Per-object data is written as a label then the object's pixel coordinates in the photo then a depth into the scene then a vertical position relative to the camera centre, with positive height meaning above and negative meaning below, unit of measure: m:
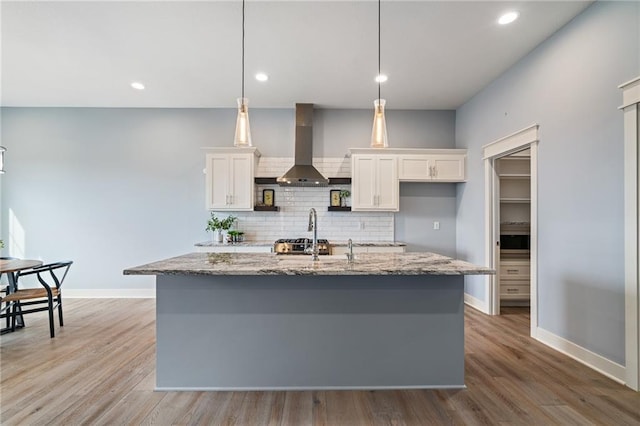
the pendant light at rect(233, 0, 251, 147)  2.25 +0.64
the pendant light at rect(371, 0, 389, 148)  2.26 +0.65
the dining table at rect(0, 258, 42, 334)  2.94 -0.53
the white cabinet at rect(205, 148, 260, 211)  4.46 +0.53
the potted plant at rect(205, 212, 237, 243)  4.61 -0.15
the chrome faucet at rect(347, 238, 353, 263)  2.23 -0.31
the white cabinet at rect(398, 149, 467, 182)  4.59 +0.78
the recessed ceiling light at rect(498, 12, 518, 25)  2.63 +1.75
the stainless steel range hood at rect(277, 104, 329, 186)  4.57 +1.18
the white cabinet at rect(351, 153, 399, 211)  4.54 +0.48
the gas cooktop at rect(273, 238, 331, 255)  3.95 -0.41
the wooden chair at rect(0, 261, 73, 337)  3.13 -0.87
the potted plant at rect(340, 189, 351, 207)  4.82 +0.31
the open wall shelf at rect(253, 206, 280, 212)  4.62 +0.11
